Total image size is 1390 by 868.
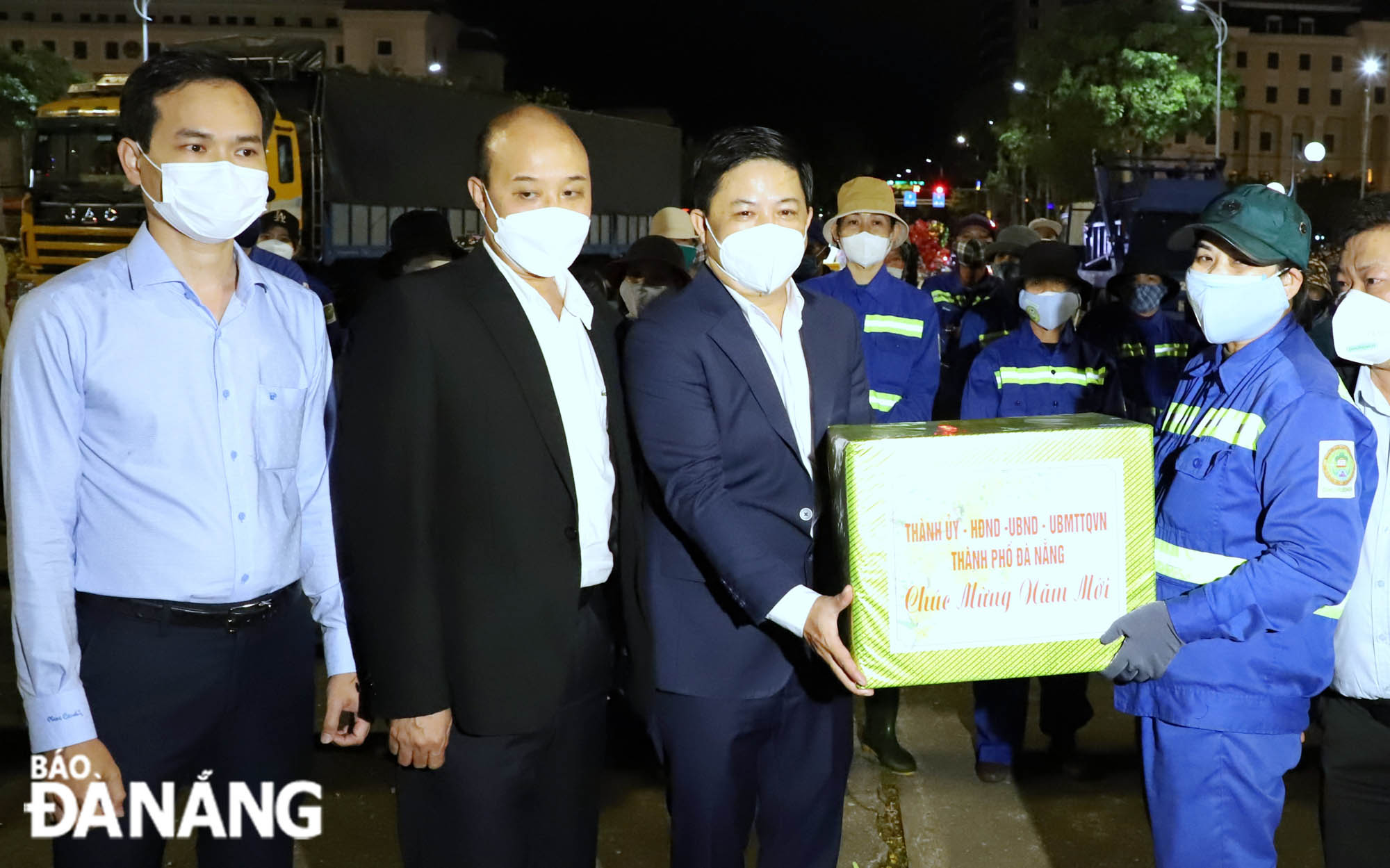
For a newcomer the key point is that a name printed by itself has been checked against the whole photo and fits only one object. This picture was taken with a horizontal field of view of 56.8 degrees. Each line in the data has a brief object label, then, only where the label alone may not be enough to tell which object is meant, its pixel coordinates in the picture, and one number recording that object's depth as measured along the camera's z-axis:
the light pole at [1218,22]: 45.03
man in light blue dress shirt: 2.37
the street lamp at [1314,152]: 27.62
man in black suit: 2.58
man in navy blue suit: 2.81
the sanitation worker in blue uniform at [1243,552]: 2.60
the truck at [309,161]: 16.45
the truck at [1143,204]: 21.48
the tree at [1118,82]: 52.50
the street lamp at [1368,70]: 58.38
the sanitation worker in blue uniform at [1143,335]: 6.72
